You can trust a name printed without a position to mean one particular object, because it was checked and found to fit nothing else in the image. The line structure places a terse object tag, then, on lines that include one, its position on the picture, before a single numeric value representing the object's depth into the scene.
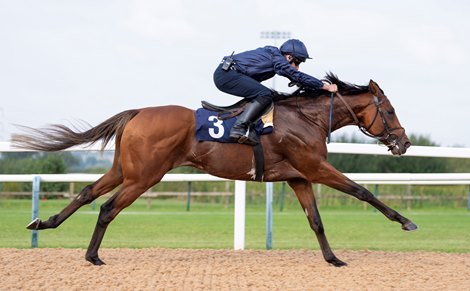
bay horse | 7.56
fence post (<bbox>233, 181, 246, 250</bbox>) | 9.23
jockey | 7.65
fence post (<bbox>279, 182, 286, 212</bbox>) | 25.37
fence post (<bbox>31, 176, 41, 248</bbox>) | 9.31
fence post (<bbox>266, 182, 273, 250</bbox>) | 9.48
